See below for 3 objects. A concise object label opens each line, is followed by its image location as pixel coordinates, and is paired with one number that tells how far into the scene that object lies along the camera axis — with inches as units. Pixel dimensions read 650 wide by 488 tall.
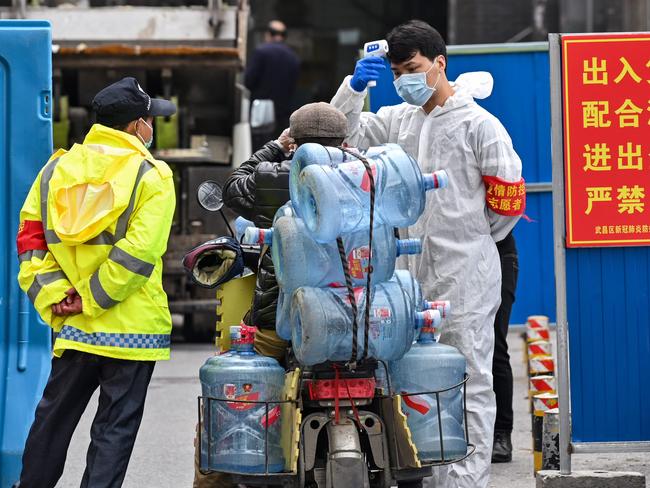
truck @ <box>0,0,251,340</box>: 1043.3
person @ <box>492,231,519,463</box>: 621.3
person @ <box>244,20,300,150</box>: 1429.6
